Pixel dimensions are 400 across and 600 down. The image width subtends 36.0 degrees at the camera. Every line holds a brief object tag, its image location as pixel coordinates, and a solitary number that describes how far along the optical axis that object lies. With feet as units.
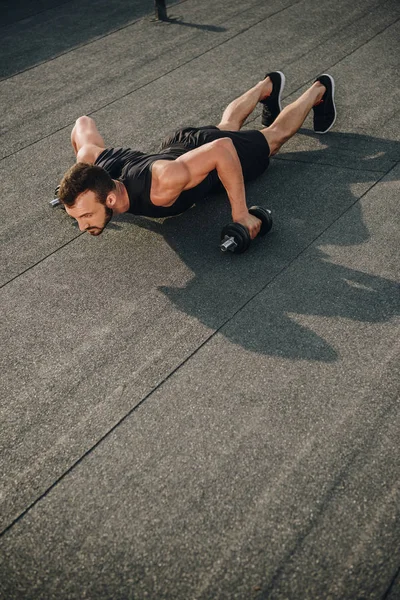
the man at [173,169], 10.12
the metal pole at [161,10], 21.13
